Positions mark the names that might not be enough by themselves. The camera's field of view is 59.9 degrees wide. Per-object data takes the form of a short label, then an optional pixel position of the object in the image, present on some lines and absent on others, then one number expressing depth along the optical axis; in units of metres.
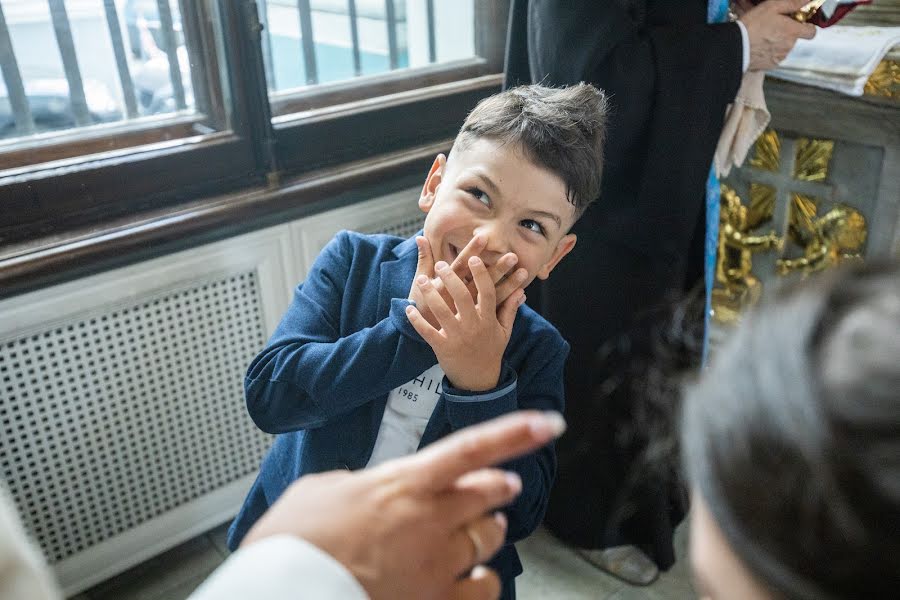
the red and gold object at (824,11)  1.42
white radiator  1.43
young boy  0.85
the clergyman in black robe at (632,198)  1.31
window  1.44
